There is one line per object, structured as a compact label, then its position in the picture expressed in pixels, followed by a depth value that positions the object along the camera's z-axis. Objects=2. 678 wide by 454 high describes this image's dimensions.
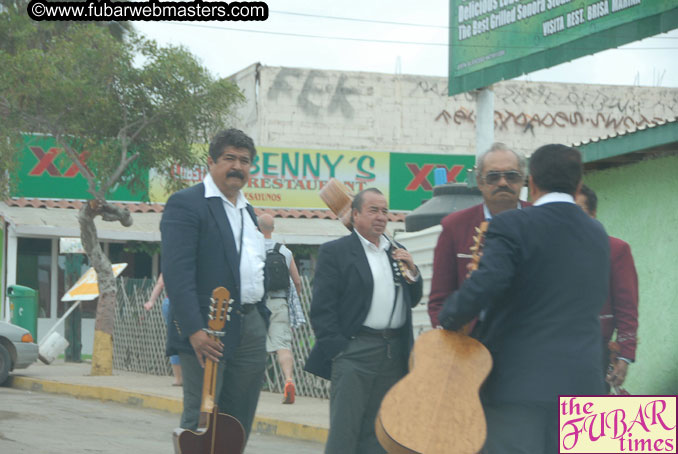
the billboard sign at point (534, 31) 12.04
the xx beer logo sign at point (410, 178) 25.72
